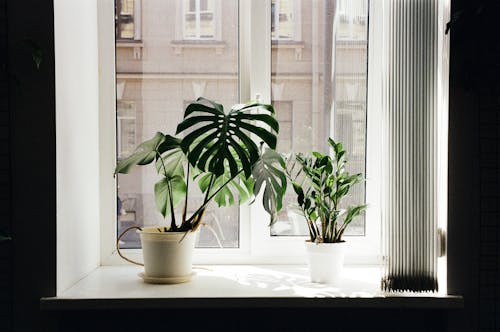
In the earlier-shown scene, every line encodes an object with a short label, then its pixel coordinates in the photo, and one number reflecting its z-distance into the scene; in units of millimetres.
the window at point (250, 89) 2041
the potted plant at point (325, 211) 1795
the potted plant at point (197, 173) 1661
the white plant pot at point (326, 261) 1793
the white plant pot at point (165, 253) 1756
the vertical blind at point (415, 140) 1698
